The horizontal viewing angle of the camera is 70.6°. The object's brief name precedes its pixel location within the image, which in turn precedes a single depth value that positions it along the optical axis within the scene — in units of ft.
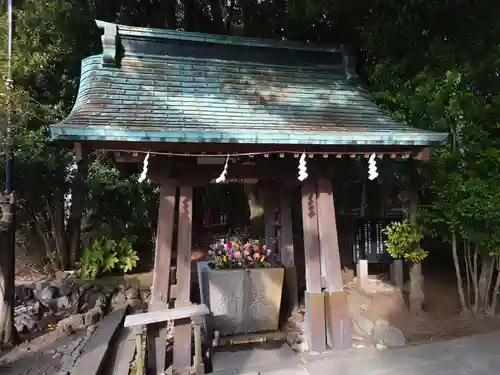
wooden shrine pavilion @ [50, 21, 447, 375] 12.16
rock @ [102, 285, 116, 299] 24.39
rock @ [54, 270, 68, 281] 27.96
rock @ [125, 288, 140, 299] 24.40
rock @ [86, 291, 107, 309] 23.45
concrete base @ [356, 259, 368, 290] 20.37
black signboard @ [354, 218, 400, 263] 20.18
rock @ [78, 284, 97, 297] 24.70
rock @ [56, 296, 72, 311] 24.53
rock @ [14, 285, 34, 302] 24.99
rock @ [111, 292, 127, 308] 23.73
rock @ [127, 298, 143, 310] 23.35
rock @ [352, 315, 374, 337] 15.55
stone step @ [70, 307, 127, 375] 14.21
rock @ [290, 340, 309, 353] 14.43
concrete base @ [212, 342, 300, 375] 13.11
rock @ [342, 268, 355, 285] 23.38
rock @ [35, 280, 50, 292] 25.66
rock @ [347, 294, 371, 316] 18.33
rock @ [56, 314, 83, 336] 19.86
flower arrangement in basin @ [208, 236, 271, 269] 16.35
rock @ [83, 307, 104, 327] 20.81
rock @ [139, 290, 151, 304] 24.30
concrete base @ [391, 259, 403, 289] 20.04
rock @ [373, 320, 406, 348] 14.27
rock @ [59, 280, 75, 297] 25.21
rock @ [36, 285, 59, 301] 25.00
